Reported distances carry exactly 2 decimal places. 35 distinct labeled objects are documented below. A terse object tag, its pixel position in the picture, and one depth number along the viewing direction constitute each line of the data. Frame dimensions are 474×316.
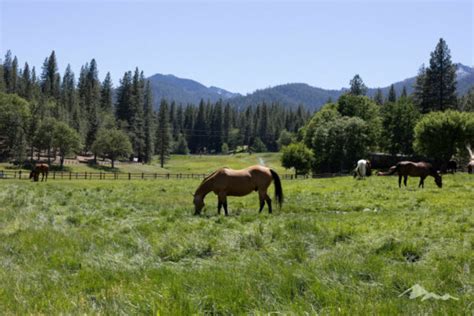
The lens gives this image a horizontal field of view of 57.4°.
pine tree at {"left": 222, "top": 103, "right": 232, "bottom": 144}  186.75
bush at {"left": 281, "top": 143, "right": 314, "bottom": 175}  78.00
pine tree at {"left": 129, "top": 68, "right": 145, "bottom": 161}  117.00
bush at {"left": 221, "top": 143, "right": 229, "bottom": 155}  177.50
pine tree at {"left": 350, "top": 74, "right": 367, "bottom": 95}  101.51
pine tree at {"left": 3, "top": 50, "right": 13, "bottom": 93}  138.62
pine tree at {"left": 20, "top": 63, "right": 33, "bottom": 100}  130.25
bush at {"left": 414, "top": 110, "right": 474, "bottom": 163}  57.31
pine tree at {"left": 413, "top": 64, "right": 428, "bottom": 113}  82.81
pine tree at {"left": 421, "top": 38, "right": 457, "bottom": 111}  79.81
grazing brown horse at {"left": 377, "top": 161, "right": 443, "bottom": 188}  27.59
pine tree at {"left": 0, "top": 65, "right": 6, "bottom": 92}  122.66
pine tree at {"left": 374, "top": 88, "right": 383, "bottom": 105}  150.18
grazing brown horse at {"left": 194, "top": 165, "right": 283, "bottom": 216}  17.28
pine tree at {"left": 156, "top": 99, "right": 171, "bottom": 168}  122.21
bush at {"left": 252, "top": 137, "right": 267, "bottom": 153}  178.88
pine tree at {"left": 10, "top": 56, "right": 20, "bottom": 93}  137.50
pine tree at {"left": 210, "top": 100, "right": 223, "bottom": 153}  186.62
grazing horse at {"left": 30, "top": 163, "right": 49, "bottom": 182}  47.48
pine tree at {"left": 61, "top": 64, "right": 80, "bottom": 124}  114.69
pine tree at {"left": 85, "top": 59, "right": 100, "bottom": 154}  115.94
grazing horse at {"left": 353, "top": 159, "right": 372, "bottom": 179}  41.92
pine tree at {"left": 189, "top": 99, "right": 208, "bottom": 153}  186.75
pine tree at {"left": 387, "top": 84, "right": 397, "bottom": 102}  140.80
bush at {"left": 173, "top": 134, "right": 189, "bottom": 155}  172.75
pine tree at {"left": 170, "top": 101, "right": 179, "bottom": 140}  185.21
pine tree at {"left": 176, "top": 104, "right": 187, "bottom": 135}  191.48
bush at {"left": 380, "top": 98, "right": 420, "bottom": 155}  80.00
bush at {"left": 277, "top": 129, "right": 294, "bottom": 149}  168.80
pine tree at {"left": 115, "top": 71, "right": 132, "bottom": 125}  125.12
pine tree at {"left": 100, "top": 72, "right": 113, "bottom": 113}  135.15
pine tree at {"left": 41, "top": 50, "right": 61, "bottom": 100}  145.62
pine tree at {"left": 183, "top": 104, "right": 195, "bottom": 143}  186.75
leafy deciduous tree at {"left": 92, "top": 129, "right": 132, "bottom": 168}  100.19
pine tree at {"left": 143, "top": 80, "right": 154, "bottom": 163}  117.00
